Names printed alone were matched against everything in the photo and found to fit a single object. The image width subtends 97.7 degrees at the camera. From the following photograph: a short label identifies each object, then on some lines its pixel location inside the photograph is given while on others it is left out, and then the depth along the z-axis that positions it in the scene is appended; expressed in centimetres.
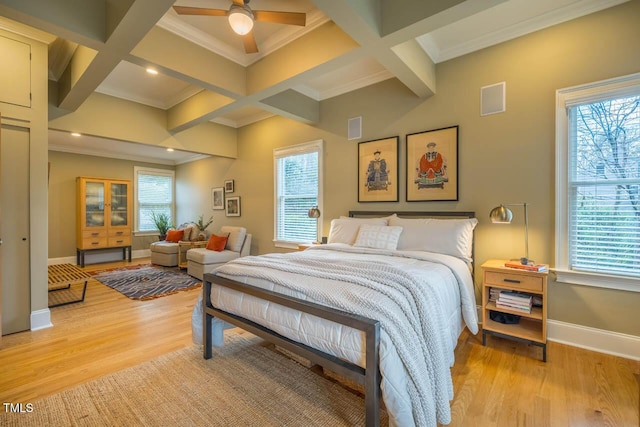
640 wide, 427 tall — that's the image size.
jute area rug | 162
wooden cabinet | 610
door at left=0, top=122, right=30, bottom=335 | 268
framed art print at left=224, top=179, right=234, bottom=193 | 586
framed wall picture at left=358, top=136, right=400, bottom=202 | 353
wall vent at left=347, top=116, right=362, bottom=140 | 385
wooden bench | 348
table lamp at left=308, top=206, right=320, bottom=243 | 405
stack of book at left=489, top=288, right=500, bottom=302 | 255
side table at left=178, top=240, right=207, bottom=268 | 557
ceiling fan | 205
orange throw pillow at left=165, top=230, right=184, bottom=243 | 622
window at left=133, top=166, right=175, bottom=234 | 727
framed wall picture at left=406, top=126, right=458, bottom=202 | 310
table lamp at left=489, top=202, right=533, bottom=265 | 240
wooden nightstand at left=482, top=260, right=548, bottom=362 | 224
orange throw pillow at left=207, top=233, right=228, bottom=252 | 508
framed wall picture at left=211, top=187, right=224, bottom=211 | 616
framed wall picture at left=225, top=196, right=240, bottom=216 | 571
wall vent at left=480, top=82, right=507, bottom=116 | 282
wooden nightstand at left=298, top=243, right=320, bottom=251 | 405
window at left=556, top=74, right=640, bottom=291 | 228
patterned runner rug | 412
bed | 133
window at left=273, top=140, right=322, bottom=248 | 437
